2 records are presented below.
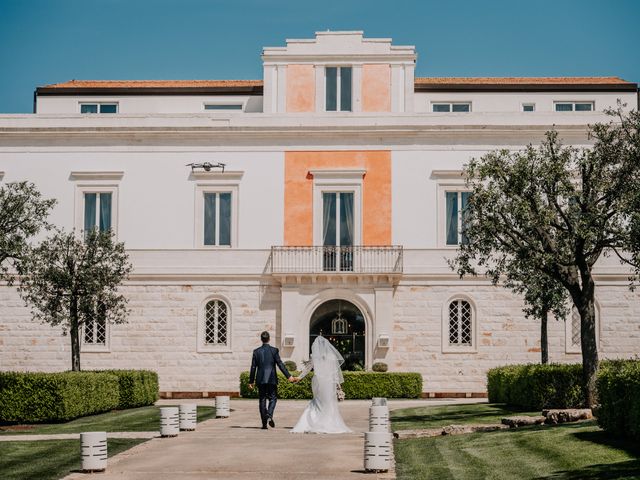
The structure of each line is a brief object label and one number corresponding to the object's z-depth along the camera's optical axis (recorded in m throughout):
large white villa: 39.41
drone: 40.41
